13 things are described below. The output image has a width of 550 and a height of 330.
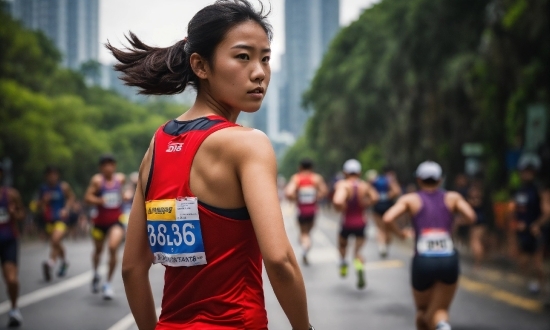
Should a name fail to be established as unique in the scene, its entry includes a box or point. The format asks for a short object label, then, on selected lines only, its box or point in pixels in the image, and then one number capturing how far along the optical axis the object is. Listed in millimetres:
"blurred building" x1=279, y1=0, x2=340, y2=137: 58797
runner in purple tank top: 7406
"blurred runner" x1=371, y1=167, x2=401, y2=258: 21672
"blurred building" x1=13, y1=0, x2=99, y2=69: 56794
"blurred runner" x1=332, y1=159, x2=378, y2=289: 14266
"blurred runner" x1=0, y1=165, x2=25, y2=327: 9602
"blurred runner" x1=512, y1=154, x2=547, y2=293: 12828
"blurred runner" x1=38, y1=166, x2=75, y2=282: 15273
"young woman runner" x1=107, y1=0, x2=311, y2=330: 2395
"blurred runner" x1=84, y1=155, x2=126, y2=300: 12750
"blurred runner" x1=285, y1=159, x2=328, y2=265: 17672
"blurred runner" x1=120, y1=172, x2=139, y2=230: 10909
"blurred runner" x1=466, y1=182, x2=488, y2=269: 16045
